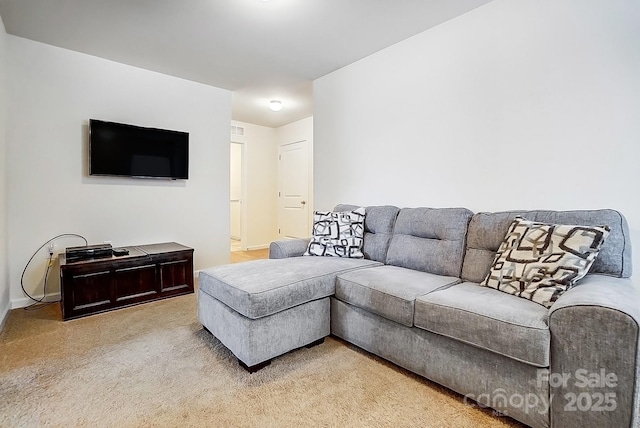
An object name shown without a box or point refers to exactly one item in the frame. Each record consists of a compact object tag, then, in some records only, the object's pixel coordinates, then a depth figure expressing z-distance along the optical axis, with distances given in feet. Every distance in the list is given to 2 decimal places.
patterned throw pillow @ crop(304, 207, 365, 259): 8.80
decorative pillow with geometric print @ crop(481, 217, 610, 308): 4.88
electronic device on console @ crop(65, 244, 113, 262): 8.81
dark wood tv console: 8.44
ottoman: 5.78
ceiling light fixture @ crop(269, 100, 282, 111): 14.87
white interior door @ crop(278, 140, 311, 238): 18.38
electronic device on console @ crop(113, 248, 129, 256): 9.59
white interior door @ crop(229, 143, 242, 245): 22.58
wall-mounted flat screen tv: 10.11
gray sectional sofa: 3.84
